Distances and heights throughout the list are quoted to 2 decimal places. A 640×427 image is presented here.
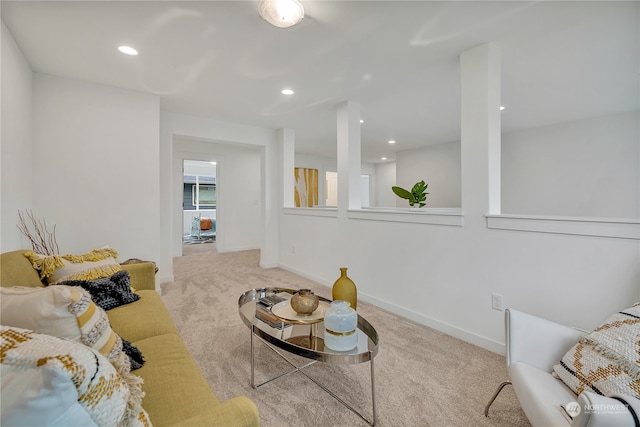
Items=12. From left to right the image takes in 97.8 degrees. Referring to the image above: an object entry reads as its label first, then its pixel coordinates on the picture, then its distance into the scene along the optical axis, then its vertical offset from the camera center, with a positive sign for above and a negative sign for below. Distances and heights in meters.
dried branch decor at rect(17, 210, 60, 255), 2.45 -0.20
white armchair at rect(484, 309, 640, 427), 0.78 -0.64
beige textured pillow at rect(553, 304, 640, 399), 0.98 -0.57
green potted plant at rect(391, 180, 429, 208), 3.53 +0.23
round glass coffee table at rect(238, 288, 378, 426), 1.34 -0.69
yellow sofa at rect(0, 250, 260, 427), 0.82 -0.65
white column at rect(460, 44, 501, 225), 2.20 +0.65
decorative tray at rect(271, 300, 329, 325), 1.62 -0.63
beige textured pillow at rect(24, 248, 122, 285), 1.77 -0.37
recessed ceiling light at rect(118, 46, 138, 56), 2.29 +1.36
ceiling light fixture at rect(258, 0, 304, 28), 1.72 +1.28
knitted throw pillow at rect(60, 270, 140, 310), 1.76 -0.50
